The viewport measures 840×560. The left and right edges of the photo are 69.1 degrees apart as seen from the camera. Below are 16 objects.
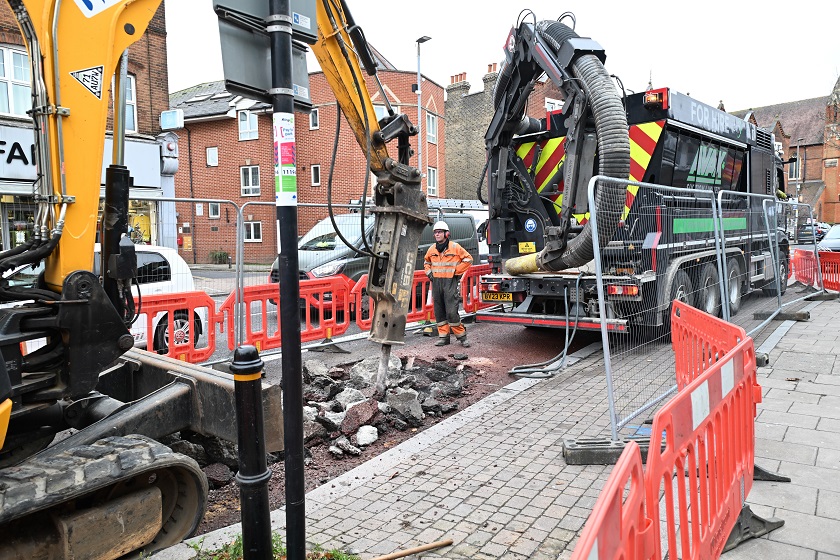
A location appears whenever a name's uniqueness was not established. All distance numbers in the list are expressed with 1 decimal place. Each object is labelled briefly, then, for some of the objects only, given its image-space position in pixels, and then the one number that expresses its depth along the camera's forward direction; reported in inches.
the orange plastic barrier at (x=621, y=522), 61.9
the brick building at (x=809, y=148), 2370.8
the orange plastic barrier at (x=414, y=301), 366.9
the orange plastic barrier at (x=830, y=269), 520.7
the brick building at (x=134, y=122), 279.0
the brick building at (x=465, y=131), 1563.7
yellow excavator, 112.8
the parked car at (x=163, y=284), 272.5
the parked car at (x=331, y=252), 390.3
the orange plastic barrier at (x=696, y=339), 160.0
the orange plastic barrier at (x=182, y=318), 267.0
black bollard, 107.6
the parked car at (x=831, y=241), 755.4
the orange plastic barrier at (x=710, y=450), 92.4
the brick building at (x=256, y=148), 1217.4
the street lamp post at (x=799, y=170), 2508.4
